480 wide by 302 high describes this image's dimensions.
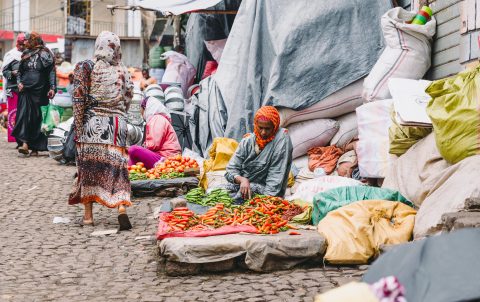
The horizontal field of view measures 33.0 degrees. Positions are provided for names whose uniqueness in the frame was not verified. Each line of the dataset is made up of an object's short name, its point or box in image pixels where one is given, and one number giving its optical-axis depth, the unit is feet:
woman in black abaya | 42.65
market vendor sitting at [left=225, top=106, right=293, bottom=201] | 22.86
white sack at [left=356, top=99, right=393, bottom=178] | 24.93
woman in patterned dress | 23.59
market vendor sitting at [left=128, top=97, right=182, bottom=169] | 34.42
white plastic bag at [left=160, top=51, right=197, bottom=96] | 48.06
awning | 36.88
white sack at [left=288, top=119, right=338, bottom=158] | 29.55
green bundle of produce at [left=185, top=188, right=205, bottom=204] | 24.22
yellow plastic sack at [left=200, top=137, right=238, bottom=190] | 29.22
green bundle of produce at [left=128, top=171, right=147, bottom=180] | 30.85
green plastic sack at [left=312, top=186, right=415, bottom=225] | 20.20
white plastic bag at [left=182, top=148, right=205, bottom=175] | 34.20
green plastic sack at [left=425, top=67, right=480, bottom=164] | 18.66
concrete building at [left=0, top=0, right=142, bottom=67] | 131.75
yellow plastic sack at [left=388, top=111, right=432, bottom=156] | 22.27
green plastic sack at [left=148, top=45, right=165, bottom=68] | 68.13
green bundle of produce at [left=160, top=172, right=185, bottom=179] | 30.48
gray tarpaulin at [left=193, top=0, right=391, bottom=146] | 29.66
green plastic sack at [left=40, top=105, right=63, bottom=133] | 44.50
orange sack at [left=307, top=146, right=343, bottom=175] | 28.30
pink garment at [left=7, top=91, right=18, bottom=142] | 46.78
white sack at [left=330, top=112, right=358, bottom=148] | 29.40
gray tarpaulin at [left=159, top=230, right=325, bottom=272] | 17.08
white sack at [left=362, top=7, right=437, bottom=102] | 26.76
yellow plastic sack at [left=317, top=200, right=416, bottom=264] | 17.35
